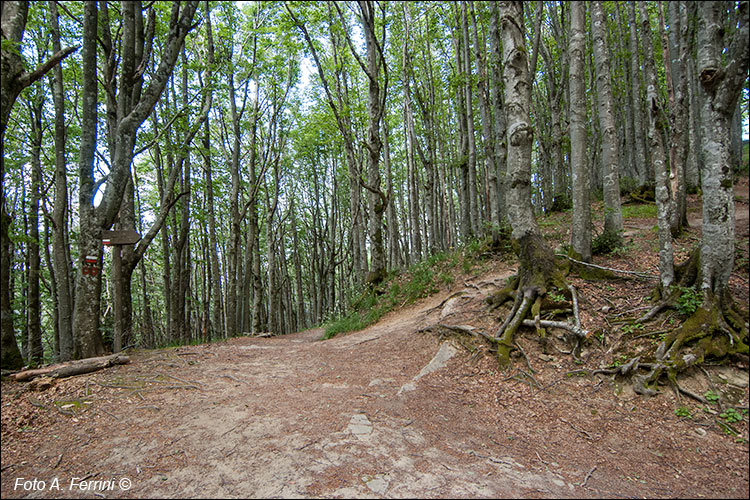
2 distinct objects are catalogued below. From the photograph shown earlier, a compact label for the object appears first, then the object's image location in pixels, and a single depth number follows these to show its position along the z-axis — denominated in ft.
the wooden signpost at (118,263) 19.74
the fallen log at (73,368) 14.05
